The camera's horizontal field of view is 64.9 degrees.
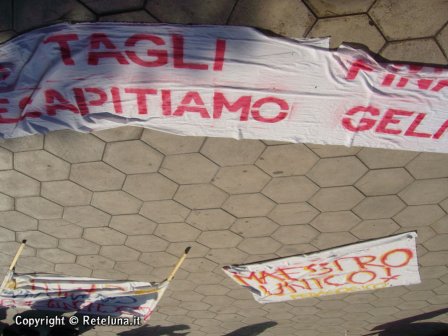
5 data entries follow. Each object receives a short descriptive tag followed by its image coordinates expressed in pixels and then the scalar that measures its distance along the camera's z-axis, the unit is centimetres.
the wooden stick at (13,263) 226
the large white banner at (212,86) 130
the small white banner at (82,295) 250
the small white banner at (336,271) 209
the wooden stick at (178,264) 224
